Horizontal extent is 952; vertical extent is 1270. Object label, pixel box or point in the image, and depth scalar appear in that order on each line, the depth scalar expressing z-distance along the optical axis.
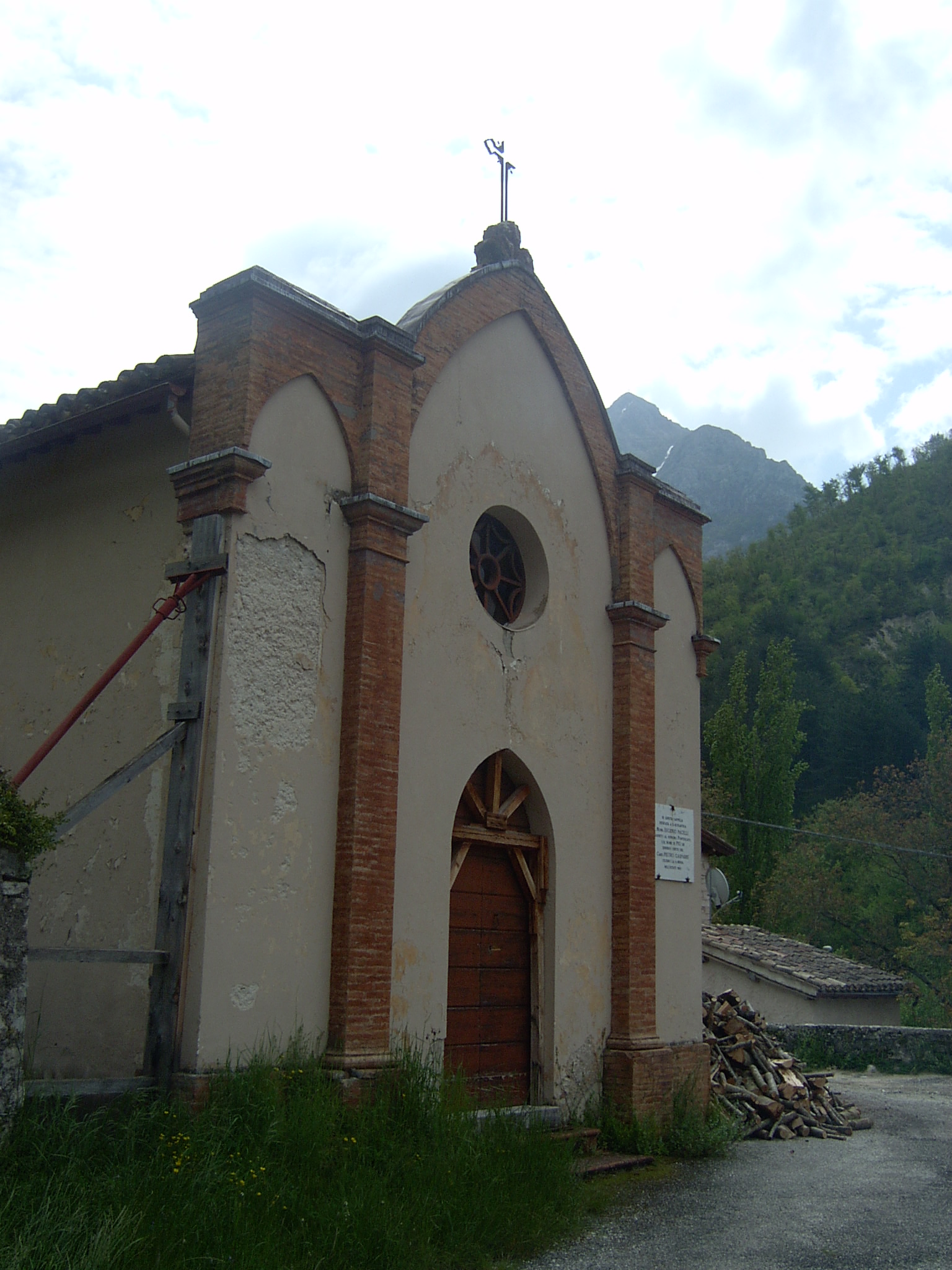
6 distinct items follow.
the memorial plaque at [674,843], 11.08
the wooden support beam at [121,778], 6.26
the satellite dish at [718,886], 22.86
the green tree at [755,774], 37.19
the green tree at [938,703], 44.28
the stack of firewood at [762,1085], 11.59
